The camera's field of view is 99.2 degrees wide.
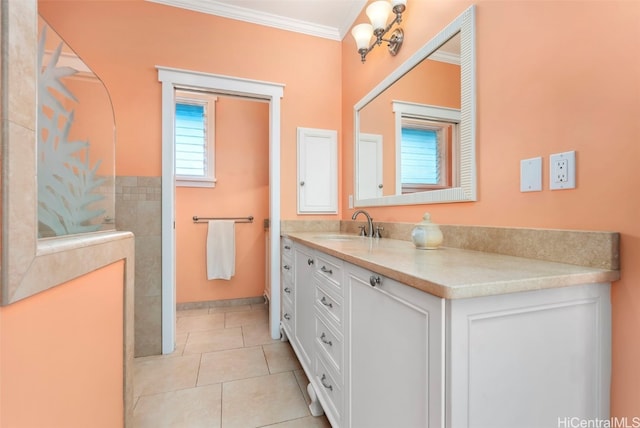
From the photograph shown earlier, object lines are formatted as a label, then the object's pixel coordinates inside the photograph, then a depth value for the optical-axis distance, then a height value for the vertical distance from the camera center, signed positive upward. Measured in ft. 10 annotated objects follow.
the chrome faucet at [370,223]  6.12 -0.18
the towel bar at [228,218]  9.47 -0.13
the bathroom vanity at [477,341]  1.94 -1.03
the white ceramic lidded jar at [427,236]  3.84 -0.29
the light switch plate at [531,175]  3.01 +0.46
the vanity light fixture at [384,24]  5.40 +3.85
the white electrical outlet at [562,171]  2.70 +0.46
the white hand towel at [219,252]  9.41 -1.27
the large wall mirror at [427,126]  3.92 +1.61
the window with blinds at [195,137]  9.46 +2.75
